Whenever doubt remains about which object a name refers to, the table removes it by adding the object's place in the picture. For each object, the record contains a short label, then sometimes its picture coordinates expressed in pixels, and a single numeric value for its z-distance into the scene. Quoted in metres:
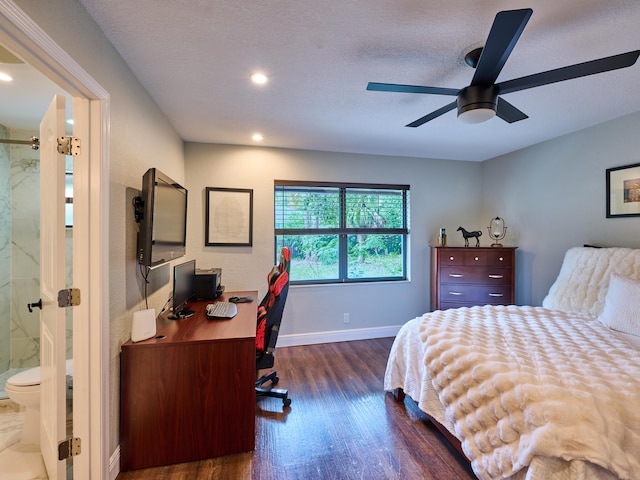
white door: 1.34
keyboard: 2.14
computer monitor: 2.23
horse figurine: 3.67
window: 3.56
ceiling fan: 1.12
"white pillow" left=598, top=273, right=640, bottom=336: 1.98
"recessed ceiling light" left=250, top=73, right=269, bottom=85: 1.86
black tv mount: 1.79
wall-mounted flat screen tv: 1.74
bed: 1.15
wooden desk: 1.64
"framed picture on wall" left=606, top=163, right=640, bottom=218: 2.50
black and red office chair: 2.18
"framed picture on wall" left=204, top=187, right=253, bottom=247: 3.25
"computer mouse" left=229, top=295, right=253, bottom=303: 2.73
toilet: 1.78
